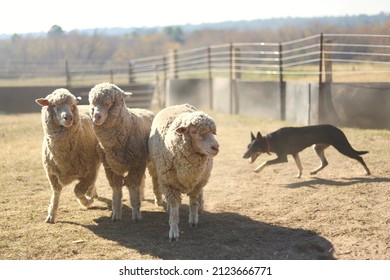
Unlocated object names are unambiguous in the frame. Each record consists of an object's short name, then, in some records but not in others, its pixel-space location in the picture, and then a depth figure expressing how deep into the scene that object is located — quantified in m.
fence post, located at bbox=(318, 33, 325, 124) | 11.69
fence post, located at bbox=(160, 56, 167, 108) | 19.40
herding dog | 7.92
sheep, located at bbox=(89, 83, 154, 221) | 5.80
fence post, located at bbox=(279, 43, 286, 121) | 13.10
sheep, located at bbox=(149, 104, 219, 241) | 5.27
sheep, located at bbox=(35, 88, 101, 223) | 5.87
